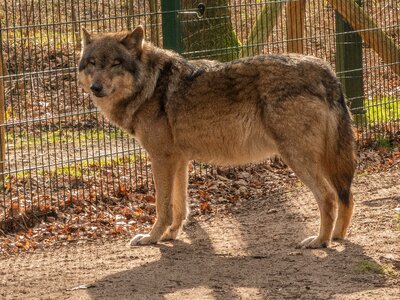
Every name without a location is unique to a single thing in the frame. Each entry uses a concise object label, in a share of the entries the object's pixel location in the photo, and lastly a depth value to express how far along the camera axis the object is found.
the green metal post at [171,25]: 8.92
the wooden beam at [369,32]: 10.68
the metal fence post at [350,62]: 10.91
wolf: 6.87
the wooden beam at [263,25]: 10.22
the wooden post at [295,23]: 10.46
